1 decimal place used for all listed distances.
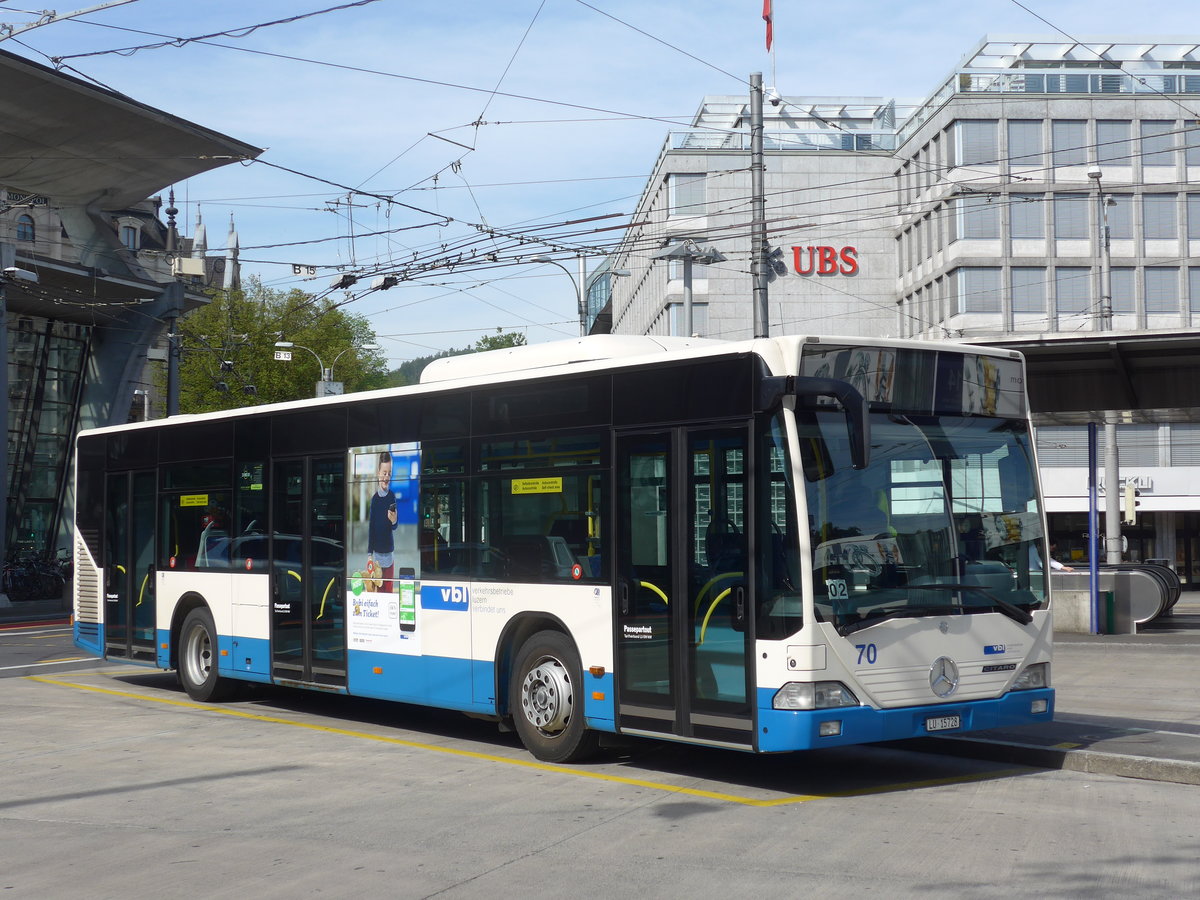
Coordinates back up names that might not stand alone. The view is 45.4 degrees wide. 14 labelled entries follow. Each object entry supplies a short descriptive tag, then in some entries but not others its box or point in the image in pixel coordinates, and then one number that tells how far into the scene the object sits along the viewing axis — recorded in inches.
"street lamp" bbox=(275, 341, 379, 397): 1502.7
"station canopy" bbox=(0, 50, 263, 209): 1194.6
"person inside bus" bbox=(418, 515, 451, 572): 466.6
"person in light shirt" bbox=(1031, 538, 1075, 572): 394.3
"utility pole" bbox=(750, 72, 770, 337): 772.6
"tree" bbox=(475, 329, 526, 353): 4416.8
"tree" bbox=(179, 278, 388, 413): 2527.1
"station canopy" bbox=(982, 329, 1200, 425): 770.2
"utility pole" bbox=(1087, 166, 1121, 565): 1400.1
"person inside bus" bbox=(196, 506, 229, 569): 589.3
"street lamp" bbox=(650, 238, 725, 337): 1063.0
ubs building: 2110.0
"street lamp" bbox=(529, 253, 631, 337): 1267.2
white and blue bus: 354.6
